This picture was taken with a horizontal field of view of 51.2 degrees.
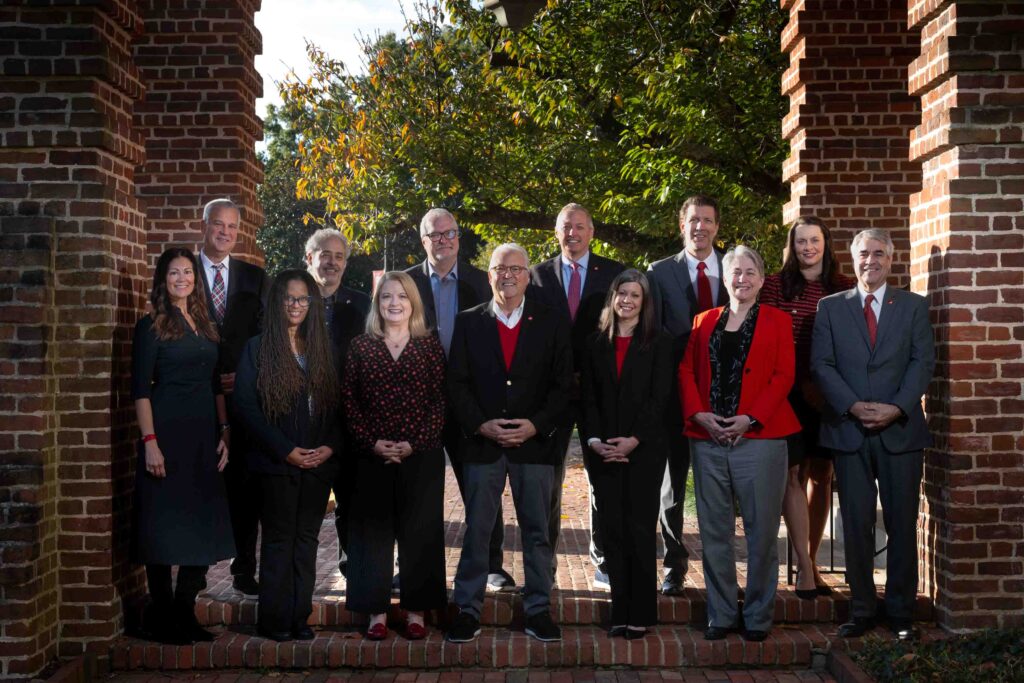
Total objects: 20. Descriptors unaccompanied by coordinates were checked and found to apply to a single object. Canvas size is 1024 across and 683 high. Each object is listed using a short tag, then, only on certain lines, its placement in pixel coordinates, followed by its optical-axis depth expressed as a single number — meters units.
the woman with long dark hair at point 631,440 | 5.78
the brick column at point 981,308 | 5.73
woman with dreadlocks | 5.74
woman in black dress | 5.66
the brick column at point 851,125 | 7.92
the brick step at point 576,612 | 6.12
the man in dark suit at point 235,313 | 6.24
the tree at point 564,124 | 12.52
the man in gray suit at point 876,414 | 5.71
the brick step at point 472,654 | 5.71
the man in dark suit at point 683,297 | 6.30
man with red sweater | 5.81
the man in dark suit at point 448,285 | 6.35
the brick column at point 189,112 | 7.88
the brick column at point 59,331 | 5.53
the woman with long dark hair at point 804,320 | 6.16
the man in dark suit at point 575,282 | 6.32
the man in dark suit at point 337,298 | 6.36
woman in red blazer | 5.71
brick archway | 5.56
